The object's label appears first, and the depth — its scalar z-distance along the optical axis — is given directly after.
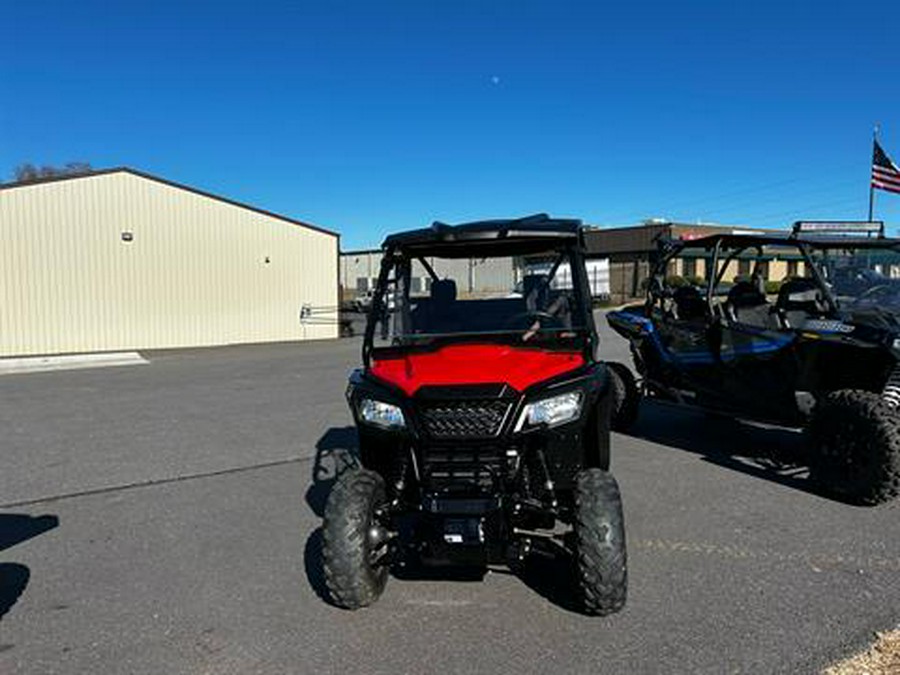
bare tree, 57.96
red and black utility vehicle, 3.45
